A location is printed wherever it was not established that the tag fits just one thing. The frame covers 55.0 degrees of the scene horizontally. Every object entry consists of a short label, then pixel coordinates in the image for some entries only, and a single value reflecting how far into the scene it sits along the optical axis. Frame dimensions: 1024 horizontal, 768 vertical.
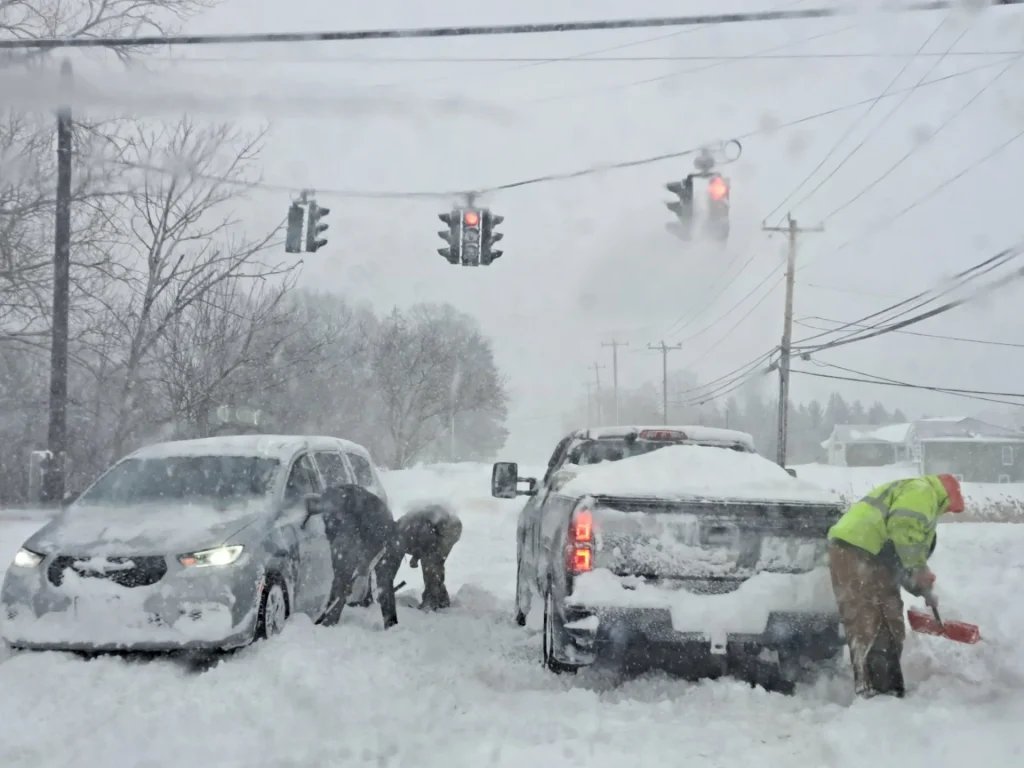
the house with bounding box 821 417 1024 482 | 68.50
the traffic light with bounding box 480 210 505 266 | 15.42
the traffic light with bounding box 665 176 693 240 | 13.77
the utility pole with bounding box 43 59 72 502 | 15.06
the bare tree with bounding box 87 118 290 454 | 21.72
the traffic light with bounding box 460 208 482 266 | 15.39
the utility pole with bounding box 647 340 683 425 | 61.38
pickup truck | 5.60
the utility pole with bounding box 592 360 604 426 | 74.38
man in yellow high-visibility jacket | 5.59
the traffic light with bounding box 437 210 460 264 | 15.36
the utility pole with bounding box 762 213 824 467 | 29.94
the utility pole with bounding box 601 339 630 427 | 70.38
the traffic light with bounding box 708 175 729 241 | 13.39
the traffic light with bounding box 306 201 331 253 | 15.45
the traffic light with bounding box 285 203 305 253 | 15.38
